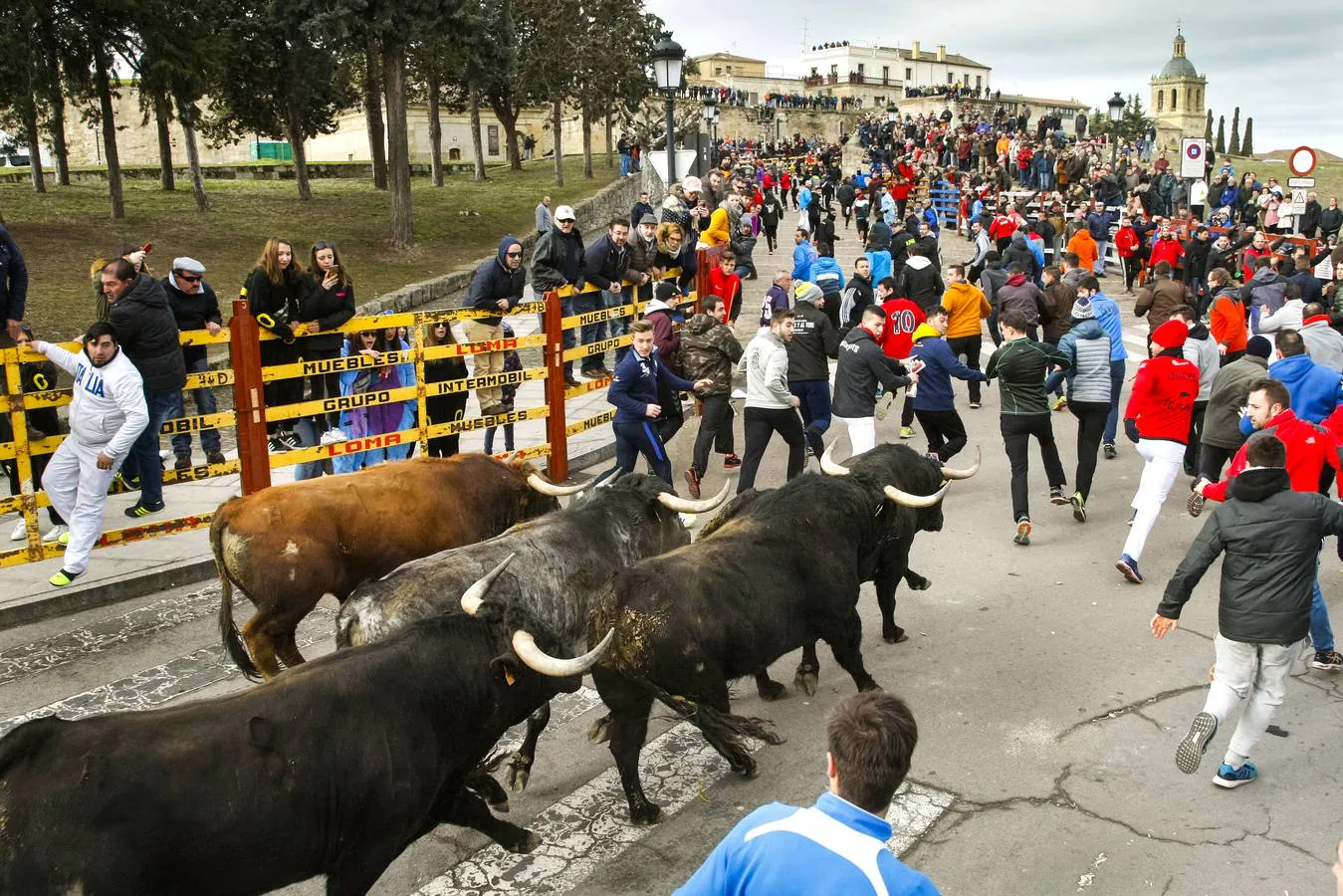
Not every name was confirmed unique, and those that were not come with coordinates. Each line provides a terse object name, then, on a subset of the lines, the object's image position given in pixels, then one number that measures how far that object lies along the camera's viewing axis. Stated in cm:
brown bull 636
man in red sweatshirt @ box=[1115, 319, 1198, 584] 842
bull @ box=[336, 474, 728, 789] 559
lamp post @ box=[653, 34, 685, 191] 1691
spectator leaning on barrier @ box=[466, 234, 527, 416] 1071
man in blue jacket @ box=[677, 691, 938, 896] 267
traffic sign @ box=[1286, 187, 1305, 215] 1916
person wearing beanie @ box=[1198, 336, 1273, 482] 900
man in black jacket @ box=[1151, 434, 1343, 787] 546
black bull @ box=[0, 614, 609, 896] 366
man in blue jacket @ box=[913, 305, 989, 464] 998
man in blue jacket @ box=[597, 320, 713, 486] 921
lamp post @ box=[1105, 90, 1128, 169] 3169
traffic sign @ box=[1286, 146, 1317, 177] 1891
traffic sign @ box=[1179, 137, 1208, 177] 2373
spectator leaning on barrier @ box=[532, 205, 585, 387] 1188
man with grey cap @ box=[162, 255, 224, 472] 964
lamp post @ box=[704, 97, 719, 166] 3469
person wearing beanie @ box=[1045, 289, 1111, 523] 973
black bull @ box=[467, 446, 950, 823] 541
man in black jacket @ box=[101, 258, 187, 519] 841
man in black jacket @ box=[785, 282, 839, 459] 1077
